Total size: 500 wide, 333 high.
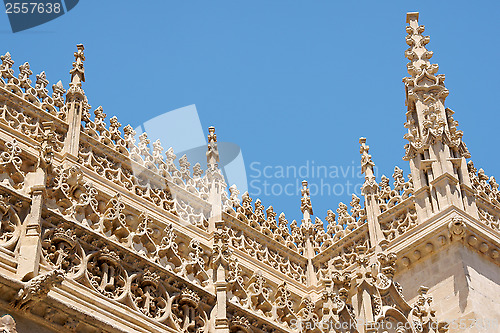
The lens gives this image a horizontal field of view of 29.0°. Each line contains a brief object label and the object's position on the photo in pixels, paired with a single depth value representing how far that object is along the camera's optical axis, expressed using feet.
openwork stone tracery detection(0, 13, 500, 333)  39.60
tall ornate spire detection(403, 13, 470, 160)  64.49
